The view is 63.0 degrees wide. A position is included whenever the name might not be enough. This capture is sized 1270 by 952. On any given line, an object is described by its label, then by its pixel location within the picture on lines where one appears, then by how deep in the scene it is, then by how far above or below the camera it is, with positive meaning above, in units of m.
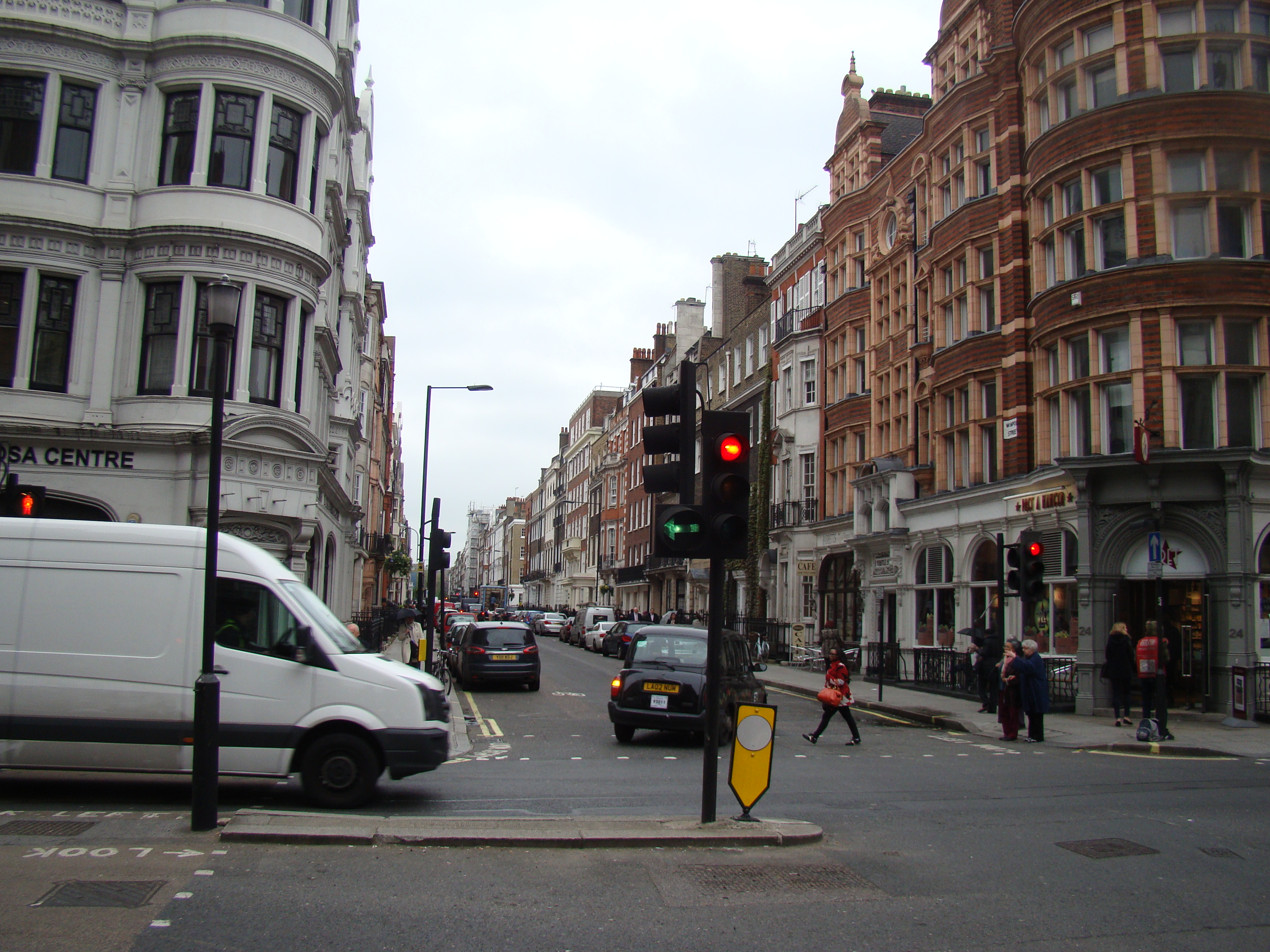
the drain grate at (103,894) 6.26 -1.88
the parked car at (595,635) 44.75 -1.39
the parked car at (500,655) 24.39 -1.30
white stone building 18.20 +6.14
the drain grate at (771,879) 7.04 -1.88
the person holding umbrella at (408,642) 23.33 -1.29
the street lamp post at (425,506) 29.56 +2.71
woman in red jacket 15.58 -1.17
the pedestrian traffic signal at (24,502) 12.81 +1.05
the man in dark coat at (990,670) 20.50 -1.07
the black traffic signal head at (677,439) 8.09 +1.31
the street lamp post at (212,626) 8.00 -0.28
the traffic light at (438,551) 21.64 +1.00
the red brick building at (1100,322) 20.23 +6.36
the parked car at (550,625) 63.81 -1.43
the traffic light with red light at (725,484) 8.02 +0.95
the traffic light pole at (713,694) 7.98 -0.68
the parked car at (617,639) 36.22 -1.31
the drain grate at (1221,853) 8.34 -1.86
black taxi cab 14.73 -1.14
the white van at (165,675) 9.22 -0.75
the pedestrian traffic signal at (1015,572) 17.81 +0.76
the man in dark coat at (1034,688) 16.47 -1.14
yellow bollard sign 8.76 -1.27
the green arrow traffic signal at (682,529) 8.01 +0.59
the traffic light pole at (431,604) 22.36 -0.14
